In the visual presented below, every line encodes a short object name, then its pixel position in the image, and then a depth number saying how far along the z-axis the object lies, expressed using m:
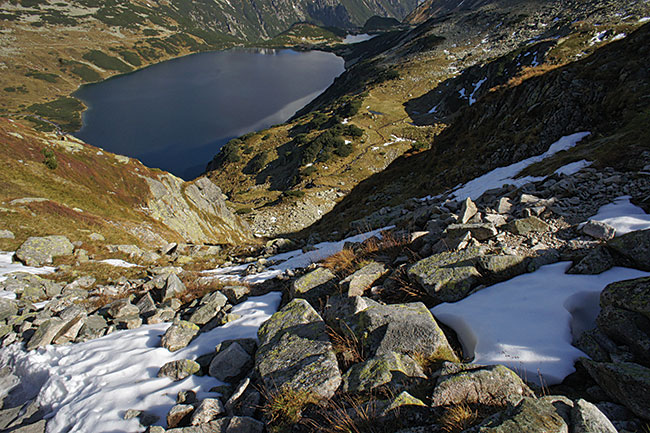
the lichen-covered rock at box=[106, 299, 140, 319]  8.09
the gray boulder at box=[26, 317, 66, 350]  6.54
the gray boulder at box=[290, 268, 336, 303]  7.20
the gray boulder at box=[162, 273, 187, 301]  9.43
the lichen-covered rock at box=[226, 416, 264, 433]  3.72
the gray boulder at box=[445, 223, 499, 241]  6.44
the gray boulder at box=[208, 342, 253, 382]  5.04
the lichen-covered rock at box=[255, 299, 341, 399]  3.98
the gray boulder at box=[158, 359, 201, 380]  5.25
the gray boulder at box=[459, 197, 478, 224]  7.71
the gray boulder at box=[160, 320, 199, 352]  6.23
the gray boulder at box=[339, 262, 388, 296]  6.26
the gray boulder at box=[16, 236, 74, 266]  11.57
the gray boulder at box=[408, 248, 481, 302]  5.28
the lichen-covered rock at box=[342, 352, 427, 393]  3.56
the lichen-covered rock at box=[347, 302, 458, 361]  4.04
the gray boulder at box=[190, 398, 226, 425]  4.00
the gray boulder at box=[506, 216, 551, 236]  6.30
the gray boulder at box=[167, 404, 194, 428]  4.16
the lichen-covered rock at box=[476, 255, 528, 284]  5.26
